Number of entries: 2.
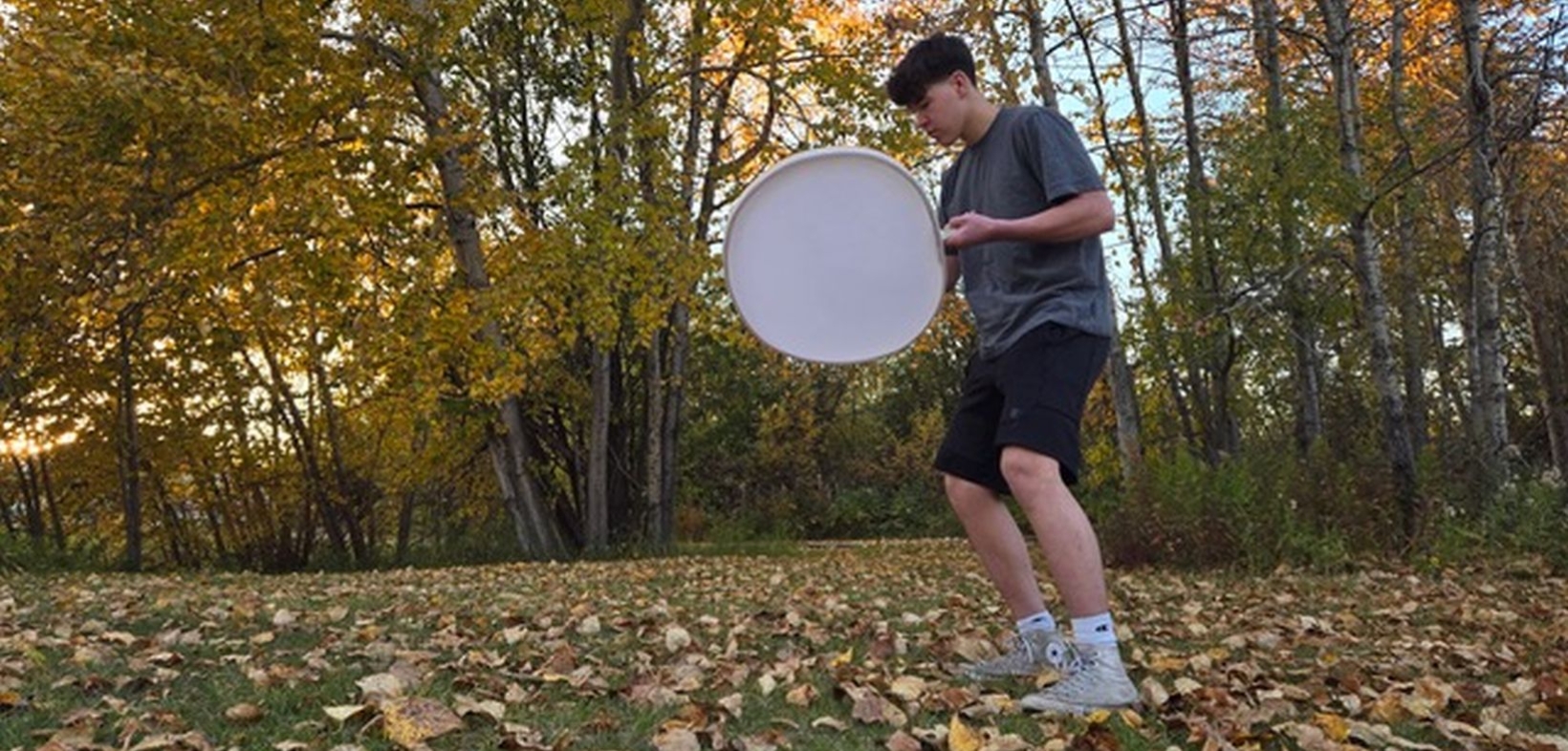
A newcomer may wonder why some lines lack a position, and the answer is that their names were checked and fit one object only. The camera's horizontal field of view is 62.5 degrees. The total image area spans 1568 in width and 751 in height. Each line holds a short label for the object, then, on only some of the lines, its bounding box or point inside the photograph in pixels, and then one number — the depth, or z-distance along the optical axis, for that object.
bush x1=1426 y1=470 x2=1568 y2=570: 7.35
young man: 2.95
